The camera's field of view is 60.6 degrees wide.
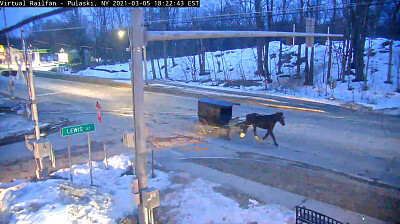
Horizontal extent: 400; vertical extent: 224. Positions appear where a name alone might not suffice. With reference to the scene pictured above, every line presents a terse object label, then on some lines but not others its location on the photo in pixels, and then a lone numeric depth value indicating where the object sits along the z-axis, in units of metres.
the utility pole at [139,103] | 5.52
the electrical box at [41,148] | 8.45
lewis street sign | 8.63
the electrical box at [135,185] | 6.09
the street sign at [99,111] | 11.09
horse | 13.75
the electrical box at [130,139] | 6.03
